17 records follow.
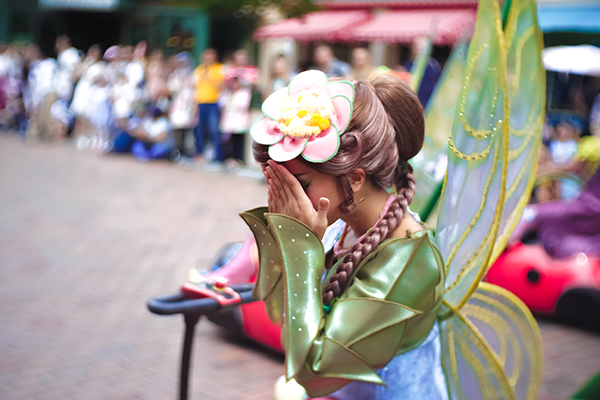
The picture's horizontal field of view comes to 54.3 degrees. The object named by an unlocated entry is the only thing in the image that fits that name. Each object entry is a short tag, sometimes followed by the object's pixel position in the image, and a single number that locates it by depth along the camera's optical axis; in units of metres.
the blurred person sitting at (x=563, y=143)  6.51
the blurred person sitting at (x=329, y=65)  7.85
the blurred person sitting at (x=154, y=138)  10.58
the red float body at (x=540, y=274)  3.83
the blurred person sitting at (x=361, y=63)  7.11
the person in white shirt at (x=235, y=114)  9.41
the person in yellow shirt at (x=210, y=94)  9.98
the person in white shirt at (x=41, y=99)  12.61
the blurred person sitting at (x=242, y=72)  9.52
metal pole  1.79
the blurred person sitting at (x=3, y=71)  13.80
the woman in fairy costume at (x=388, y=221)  1.28
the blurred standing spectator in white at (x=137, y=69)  11.10
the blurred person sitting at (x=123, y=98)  10.93
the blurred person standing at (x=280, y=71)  8.73
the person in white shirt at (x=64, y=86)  12.71
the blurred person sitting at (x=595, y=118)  6.46
